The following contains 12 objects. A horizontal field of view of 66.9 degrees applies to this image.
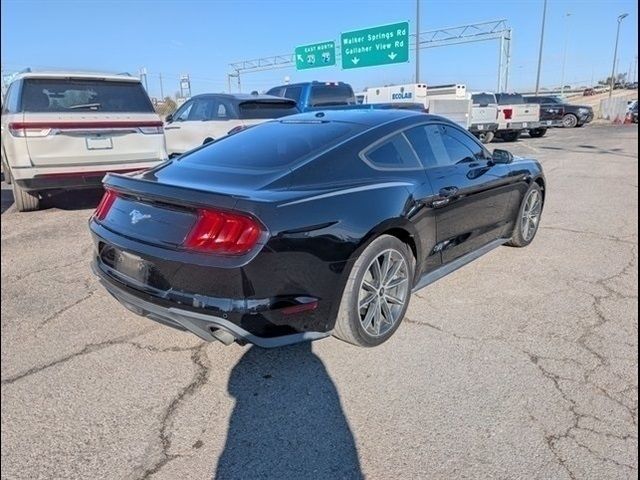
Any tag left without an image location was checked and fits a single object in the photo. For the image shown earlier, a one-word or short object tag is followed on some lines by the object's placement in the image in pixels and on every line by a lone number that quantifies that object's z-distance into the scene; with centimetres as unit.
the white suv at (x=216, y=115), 905
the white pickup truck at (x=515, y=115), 1938
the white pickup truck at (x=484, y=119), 1817
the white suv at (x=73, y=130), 616
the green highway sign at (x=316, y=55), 3120
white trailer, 1738
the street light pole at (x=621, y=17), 4388
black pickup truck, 2623
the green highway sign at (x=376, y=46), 2670
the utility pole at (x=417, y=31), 2378
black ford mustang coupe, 254
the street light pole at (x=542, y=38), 3578
